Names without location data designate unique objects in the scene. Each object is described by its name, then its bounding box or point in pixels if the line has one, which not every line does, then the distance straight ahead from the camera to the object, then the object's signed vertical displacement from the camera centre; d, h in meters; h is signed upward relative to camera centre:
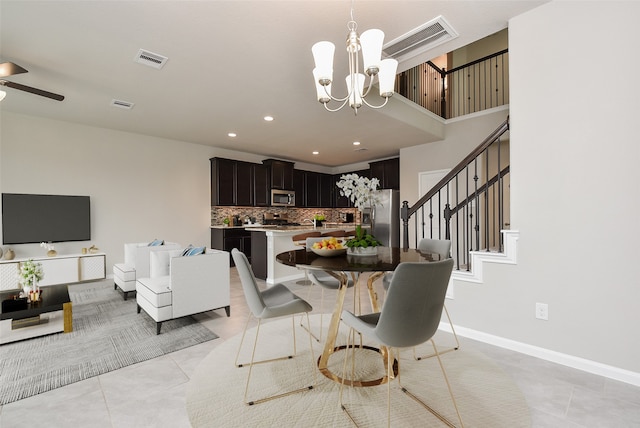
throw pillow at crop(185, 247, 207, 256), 3.31 -0.41
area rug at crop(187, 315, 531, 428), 1.70 -1.18
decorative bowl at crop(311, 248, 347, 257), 2.19 -0.28
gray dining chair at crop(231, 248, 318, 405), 1.91 -0.62
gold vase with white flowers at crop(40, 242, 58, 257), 4.84 -0.55
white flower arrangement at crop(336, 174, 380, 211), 2.44 +0.21
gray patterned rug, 2.16 -1.19
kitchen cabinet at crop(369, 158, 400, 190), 7.40 +1.08
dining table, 1.82 -0.32
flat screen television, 4.66 -0.04
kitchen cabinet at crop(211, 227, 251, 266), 6.66 -0.56
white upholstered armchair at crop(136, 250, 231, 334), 3.01 -0.76
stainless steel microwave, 7.73 +0.45
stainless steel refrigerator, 6.71 -0.11
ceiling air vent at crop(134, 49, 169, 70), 2.95 +1.61
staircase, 2.70 +0.01
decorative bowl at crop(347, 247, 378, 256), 2.28 -0.28
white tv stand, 4.42 -0.87
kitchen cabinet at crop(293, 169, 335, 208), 8.39 +0.76
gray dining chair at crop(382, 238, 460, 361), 2.55 -0.34
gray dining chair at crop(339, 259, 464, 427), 1.46 -0.47
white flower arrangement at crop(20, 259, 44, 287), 2.96 -0.60
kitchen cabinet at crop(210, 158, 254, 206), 6.77 +0.77
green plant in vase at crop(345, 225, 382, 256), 2.28 -0.23
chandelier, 1.96 +1.04
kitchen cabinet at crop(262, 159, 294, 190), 7.66 +1.10
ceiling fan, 2.63 +1.29
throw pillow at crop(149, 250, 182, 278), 3.55 -0.58
